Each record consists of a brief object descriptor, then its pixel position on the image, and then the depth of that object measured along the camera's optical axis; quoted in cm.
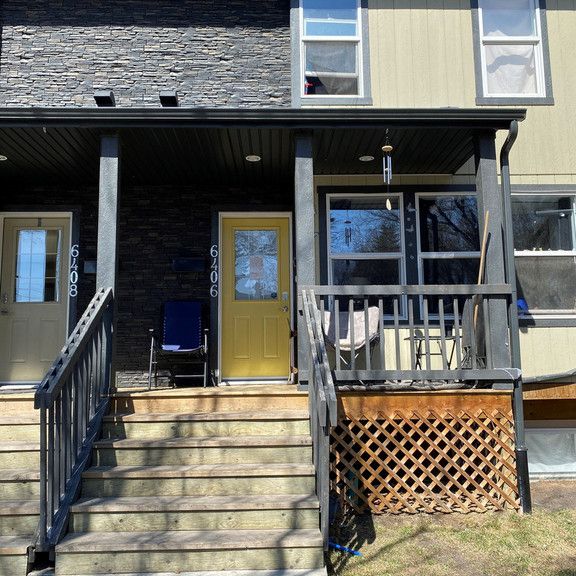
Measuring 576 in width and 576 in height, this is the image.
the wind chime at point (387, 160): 491
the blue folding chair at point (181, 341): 570
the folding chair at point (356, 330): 496
